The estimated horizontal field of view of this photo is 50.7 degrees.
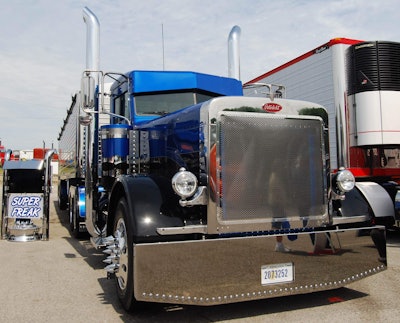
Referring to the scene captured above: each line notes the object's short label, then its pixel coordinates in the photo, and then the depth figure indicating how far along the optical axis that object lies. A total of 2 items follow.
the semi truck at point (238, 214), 3.42
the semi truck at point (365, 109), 7.22
